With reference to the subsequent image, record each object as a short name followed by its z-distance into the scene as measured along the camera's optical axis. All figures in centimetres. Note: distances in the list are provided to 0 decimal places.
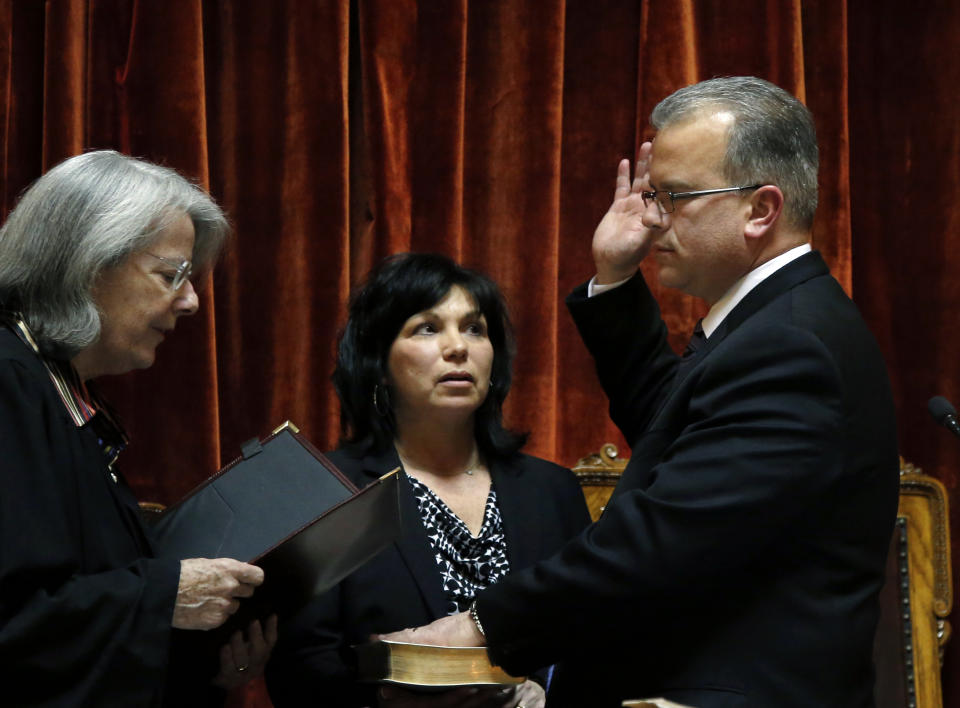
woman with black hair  461
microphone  447
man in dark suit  414
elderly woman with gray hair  421
